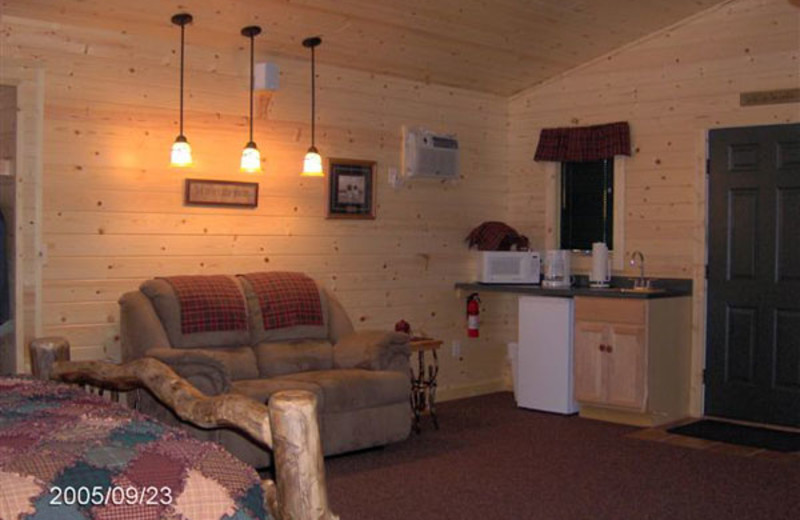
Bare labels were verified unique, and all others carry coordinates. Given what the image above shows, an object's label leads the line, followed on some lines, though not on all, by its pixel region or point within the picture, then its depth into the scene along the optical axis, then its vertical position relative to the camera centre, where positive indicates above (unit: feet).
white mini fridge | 20.93 -2.48
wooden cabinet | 19.69 -2.38
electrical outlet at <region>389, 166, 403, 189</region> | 21.66 +1.57
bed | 5.71 -1.48
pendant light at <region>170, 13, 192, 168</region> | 16.70 +1.63
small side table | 19.26 -2.98
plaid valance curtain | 21.91 +2.57
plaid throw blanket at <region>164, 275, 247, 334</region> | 16.46 -1.09
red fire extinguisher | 23.08 -1.74
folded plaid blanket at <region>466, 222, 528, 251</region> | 22.98 +0.24
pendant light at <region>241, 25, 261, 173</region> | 17.53 +1.67
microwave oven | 22.54 -0.48
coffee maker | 22.09 -0.51
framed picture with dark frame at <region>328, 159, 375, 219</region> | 20.42 +1.26
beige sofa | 15.29 -2.16
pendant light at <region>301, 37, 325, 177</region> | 18.51 +1.64
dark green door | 19.47 -0.54
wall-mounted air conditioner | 21.76 +2.18
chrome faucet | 21.44 -0.75
